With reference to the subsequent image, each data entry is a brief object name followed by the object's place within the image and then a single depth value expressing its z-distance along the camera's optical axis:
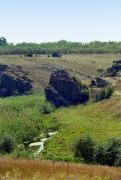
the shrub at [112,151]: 74.94
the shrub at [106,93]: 192.25
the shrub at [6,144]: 100.41
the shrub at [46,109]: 197.38
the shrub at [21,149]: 80.61
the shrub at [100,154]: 77.97
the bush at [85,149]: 86.21
